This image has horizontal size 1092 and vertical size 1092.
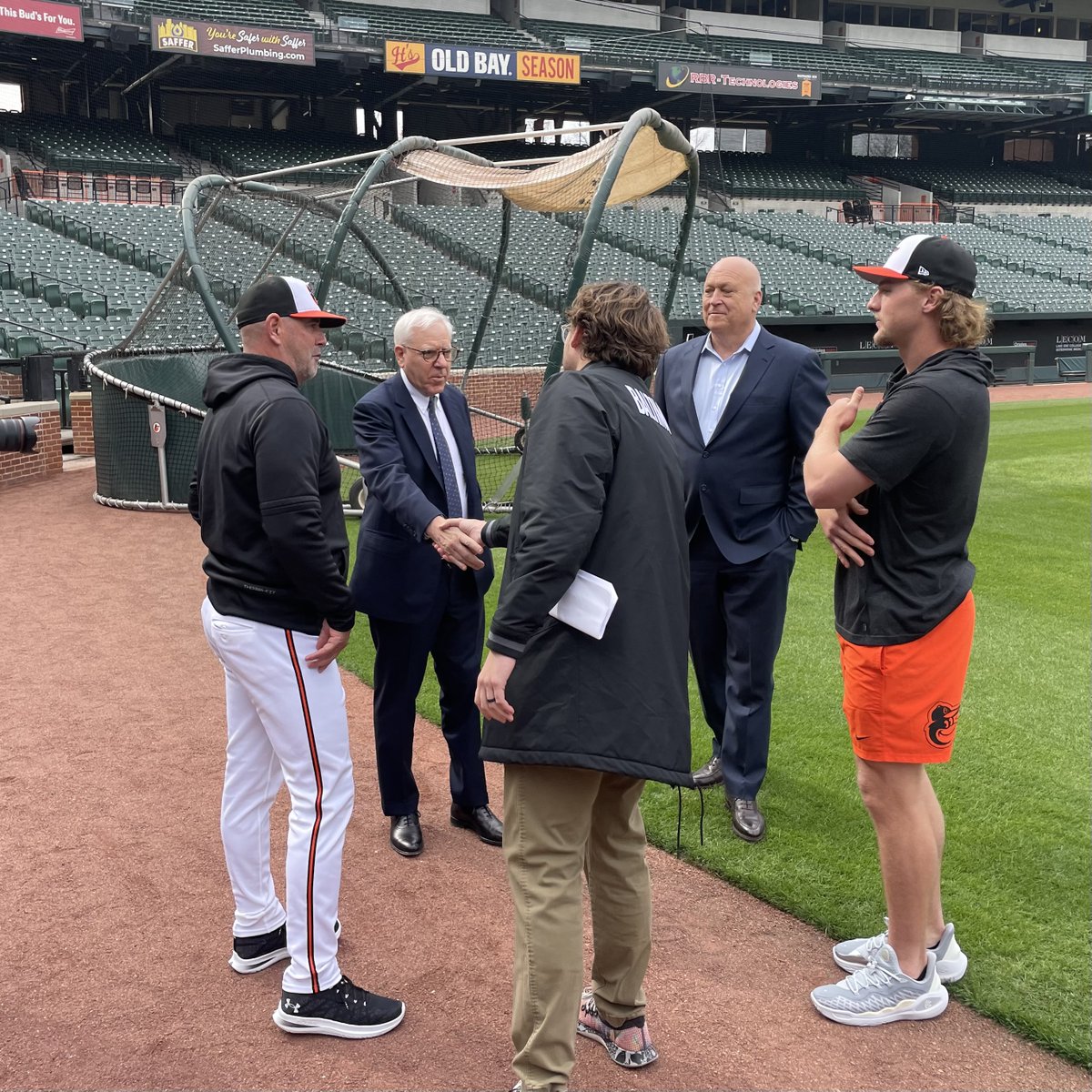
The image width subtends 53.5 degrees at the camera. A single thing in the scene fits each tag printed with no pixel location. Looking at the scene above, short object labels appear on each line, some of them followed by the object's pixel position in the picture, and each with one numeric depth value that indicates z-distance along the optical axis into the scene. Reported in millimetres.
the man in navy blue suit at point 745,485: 4078
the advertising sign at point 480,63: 30984
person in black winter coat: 2447
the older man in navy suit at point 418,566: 3783
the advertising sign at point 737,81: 34406
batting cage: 8414
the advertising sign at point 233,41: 27969
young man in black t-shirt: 2730
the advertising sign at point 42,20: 26094
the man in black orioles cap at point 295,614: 2832
